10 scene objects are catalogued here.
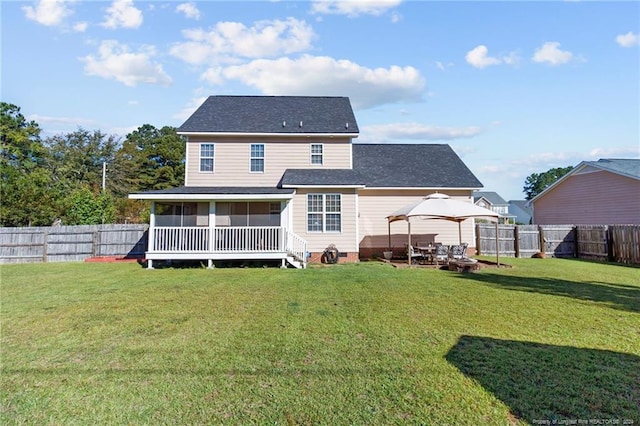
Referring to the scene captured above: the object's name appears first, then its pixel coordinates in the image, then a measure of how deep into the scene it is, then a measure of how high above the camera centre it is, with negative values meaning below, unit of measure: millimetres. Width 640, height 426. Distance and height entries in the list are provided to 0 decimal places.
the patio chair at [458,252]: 13195 -903
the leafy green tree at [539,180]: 77125 +11849
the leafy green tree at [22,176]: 18984 +4156
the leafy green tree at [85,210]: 19828 +1439
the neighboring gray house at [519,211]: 61112 +3390
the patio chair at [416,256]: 13359 -1055
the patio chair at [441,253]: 12984 -927
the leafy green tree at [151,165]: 40250 +8670
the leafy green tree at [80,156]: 35000 +8977
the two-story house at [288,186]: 12711 +2062
